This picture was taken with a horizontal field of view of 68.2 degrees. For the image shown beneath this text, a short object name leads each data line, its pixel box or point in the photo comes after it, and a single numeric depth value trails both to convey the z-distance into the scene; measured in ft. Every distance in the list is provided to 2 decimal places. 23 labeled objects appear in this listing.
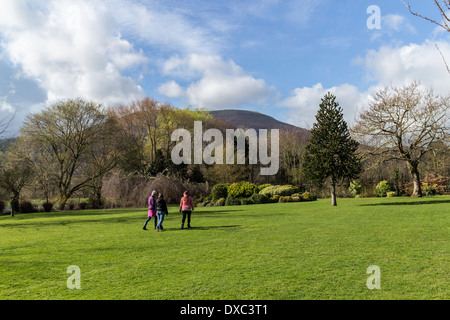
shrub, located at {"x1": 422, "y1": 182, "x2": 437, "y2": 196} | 106.63
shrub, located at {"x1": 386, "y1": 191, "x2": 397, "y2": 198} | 110.22
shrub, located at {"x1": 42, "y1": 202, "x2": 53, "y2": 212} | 102.78
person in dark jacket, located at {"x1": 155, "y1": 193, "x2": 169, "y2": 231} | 45.52
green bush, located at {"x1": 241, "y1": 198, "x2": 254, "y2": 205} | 97.71
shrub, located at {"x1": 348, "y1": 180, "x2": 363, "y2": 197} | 118.21
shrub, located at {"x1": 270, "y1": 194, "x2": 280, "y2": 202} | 101.14
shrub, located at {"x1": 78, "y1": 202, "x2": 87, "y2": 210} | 108.88
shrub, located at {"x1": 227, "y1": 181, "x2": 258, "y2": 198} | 105.60
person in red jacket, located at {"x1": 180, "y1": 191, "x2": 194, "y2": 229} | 45.80
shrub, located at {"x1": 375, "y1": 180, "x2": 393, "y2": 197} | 111.86
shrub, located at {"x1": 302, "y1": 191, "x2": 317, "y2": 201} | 103.39
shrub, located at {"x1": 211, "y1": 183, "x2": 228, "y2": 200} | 105.60
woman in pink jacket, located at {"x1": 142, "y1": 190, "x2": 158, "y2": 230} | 47.17
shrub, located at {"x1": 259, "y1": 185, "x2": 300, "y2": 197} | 104.53
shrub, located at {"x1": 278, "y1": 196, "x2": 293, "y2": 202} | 98.99
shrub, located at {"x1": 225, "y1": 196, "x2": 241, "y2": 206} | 98.02
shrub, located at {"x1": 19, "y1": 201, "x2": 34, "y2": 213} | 102.63
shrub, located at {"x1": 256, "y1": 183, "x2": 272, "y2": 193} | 109.29
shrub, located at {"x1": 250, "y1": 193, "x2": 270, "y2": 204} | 98.89
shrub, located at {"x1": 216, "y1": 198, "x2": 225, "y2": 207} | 99.81
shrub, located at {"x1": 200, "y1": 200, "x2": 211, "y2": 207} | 101.76
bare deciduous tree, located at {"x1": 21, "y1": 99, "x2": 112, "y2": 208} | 112.37
